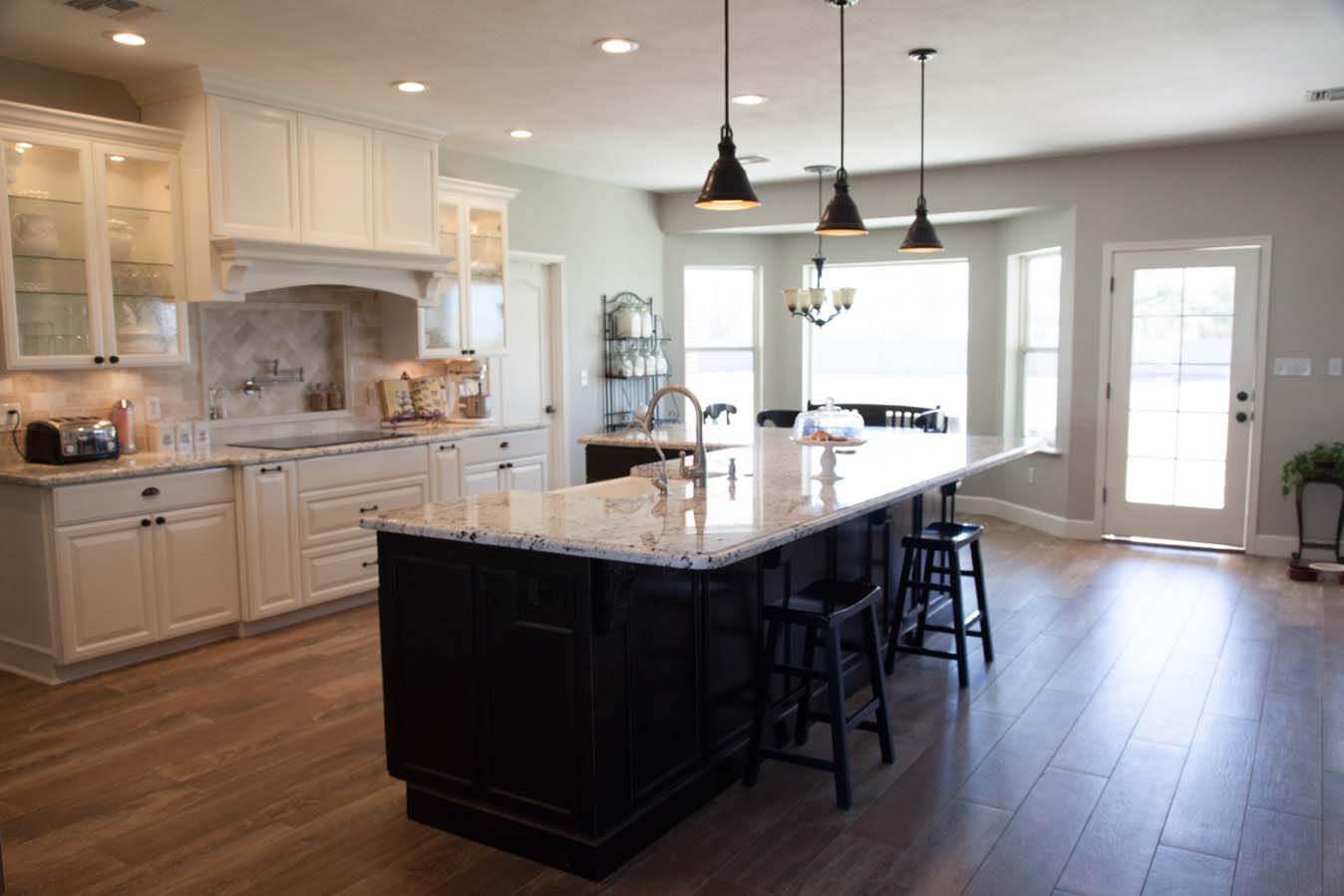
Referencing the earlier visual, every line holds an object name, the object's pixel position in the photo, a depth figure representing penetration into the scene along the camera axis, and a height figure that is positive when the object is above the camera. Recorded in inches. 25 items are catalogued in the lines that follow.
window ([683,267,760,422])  341.4 +10.2
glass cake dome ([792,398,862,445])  150.9 -9.7
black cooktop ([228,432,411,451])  199.8 -15.0
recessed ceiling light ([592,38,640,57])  162.9 +51.8
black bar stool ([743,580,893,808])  118.3 -36.3
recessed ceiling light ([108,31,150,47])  158.2 +52.2
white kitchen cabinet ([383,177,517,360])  235.8 +18.5
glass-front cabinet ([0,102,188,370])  167.6 +22.0
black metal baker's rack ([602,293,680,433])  308.8 -5.2
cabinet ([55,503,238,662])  164.6 -35.6
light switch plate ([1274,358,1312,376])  246.6 -1.5
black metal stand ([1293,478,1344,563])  237.5 -43.8
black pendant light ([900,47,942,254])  192.9 +24.3
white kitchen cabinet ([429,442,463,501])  221.0 -23.0
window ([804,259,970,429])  327.9 +7.9
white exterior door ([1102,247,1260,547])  255.0 -8.6
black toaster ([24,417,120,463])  169.2 -11.9
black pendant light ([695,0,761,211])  134.9 +24.2
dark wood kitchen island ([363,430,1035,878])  102.8 -31.8
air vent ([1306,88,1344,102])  199.4 +52.7
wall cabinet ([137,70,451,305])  183.5 +34.6
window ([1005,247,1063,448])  294.4 +4.6
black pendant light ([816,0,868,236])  167.2 +24.2
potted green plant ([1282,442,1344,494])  233.9 -24.2
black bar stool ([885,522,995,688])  161.6 -36.9
